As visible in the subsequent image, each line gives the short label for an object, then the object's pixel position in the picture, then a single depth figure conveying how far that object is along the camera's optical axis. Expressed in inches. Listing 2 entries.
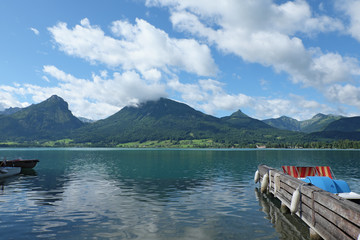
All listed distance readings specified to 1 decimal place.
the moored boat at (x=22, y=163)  2248.5
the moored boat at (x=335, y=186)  754.8
